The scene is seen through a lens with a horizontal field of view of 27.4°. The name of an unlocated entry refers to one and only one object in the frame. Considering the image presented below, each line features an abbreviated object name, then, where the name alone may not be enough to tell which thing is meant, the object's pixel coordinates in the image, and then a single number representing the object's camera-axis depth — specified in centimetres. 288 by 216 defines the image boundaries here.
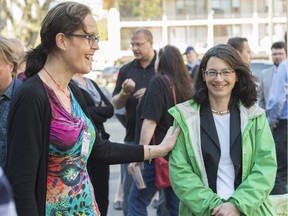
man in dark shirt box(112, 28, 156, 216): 610
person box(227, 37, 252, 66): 563
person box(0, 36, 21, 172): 341
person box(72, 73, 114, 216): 507
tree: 2358
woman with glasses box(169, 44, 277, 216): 335
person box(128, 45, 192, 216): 497
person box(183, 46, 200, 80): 1301
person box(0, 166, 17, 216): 134
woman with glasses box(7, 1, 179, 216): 261
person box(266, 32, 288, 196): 673
